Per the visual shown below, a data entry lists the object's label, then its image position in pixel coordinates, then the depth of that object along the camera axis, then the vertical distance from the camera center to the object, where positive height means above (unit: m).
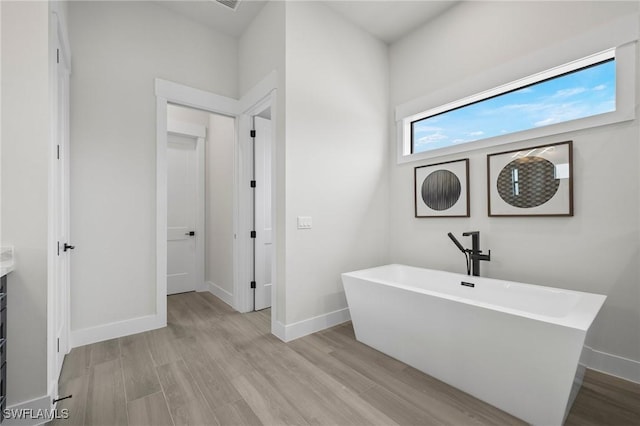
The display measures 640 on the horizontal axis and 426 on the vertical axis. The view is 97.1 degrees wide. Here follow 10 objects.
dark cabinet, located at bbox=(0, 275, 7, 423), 1.35 -0.64
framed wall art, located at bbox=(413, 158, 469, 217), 2.76 +0.23
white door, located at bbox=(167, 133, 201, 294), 3.97 +0.00
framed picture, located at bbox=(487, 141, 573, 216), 2.15 +0.25
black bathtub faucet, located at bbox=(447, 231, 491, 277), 2.48 -0.38
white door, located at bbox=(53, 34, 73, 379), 1.85 -0.01
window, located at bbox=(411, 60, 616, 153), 2.09 +0.90
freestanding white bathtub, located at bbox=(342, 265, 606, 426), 1.39 -0.74
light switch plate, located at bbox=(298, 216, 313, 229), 2.63 -0.09
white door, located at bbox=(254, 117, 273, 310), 3.32 +0.01
